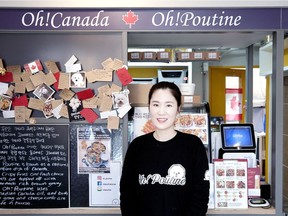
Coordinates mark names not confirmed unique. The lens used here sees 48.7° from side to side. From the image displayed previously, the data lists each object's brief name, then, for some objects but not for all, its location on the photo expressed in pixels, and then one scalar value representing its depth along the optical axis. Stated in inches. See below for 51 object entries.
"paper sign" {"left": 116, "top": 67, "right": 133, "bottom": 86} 93.0
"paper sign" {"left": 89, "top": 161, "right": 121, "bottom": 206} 95.0
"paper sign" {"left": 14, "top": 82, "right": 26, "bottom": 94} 94.1
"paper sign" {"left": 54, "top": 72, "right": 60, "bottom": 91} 94.3
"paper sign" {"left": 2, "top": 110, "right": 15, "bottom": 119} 94.2
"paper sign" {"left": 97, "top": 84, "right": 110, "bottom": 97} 93.7
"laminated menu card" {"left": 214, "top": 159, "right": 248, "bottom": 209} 94.0
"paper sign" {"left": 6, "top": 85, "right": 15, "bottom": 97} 94.1
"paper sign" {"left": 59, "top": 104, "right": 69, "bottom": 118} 93.9
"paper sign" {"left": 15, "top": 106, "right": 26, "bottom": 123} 93.7
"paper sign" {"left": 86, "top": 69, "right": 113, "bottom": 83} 93.9
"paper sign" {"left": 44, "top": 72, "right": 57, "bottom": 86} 94.0
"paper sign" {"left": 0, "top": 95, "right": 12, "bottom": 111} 94.0
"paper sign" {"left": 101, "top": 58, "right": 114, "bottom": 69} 93.5
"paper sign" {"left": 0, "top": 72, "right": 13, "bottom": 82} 94.2
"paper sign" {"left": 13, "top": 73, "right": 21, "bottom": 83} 94.3
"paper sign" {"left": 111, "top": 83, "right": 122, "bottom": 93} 93.7
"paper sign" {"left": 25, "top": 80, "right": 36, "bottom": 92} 94.3
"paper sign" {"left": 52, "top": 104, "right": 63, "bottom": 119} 93.7
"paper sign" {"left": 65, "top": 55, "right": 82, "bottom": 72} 94.3
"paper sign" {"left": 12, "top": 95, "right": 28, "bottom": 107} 94.0
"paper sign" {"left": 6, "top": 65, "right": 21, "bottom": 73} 94.2
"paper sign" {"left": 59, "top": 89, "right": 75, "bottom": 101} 94.2
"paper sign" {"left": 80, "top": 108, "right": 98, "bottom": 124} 93.6
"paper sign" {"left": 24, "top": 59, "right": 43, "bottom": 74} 94.0
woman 67.9
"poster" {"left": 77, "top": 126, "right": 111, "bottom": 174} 95.3
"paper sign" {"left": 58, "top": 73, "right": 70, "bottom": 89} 94.0
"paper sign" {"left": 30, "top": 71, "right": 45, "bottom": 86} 93.8
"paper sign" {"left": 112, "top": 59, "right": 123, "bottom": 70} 93.4
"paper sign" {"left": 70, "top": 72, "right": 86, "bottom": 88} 94.4
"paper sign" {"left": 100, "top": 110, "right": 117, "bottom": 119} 93.7
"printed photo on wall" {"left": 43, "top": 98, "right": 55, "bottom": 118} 93.9
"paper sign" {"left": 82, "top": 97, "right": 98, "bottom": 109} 93.9
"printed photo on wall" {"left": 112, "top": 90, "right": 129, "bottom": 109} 93.7
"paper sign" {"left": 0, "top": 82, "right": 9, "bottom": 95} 94.3
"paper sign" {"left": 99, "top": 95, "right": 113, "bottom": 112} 93.5
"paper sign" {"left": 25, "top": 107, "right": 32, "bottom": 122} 94.0
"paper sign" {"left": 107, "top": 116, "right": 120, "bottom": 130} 93.6
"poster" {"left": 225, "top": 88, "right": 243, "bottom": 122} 295.0
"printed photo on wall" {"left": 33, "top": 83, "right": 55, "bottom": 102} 94.1
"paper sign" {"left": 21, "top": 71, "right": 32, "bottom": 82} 94.2
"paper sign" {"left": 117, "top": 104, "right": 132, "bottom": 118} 93.7
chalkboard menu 95.2
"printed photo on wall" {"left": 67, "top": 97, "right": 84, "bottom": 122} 93.9
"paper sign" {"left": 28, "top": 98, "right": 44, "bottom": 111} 93.8
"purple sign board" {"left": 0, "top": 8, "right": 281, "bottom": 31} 90.8
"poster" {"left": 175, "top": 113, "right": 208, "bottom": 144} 102.0
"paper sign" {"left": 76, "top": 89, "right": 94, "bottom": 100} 93.9
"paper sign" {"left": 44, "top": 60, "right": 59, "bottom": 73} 94.0
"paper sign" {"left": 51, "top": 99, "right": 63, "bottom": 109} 93.8
